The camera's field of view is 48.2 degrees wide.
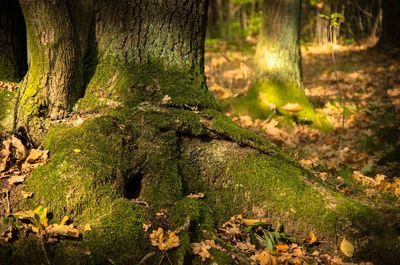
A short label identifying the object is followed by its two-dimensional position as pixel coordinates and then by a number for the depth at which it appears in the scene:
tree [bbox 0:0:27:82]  4.22
